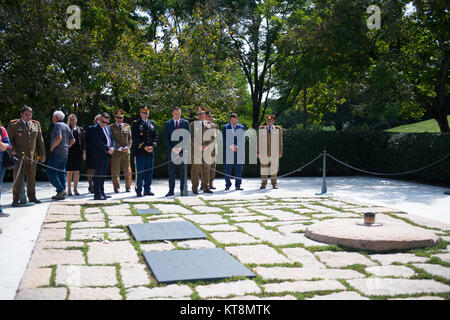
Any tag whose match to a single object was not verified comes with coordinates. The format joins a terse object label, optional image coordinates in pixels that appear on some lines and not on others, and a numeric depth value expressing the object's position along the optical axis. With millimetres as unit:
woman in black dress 11164
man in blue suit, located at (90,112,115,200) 10250
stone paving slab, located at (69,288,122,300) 3969
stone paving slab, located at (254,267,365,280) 4648
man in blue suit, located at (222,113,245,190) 12711
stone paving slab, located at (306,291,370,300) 4012
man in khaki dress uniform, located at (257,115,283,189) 13180
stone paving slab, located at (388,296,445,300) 4023
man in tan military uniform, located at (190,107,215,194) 11703
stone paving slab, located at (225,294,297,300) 4000
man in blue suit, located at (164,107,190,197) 10953
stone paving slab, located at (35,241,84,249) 5766
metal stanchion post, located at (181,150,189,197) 11144
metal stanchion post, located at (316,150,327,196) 11855
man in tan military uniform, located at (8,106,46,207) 9367
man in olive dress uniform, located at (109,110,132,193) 11695
